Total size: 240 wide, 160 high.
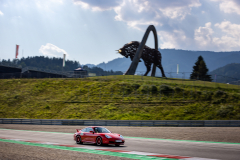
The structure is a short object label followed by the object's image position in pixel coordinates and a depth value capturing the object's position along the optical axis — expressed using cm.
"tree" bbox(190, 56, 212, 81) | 10138
